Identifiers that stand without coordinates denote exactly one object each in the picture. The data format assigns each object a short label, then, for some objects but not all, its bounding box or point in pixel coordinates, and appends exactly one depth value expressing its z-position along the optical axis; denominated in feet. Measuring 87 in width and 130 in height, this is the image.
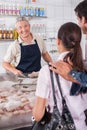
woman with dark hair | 3.96
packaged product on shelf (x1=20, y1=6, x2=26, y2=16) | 14.28
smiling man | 8.95
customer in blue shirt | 3.97
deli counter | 4.73
